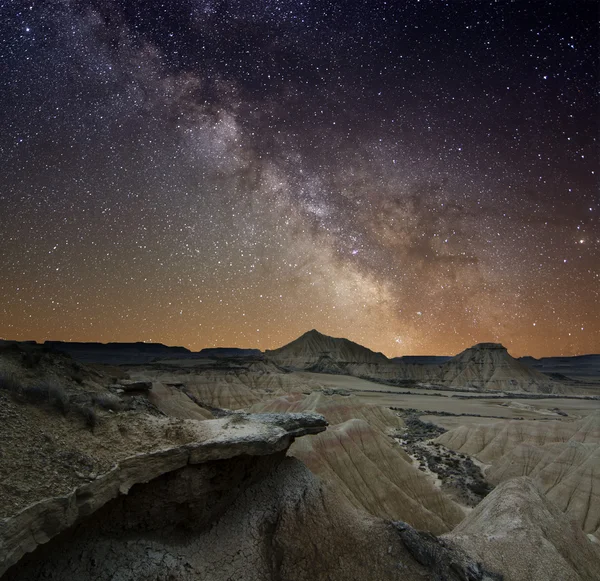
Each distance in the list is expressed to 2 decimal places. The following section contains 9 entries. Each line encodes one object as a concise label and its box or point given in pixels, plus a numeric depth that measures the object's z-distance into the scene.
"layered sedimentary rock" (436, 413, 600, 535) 24.16
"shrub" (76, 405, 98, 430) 7.68
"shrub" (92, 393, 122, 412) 8.73
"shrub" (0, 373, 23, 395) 7.58
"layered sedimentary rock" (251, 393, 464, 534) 20.73
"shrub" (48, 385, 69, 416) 7.67
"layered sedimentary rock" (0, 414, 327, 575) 5.07
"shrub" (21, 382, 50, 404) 7.62
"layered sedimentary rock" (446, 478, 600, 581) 10.34
